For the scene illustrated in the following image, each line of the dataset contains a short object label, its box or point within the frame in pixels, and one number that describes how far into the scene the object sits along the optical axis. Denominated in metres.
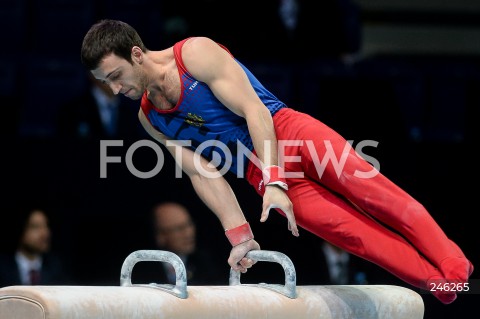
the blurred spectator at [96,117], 15.07
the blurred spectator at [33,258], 13.48
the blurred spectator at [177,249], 13.70
